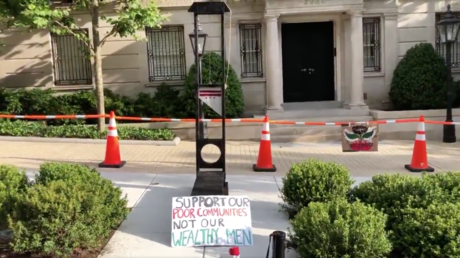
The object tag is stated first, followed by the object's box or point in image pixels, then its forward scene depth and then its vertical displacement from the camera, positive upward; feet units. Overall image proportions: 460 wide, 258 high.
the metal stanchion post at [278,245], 13.39 -4.15
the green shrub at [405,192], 15.48 -3.40
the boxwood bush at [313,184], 18.40 -3.47
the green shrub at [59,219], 14.67 -3.63
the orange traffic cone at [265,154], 29.17 -3.49
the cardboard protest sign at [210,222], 16.07 -4.16
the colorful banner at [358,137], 30.32 -2.80
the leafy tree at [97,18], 33.75 +6.46
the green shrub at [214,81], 43.98 +0.79
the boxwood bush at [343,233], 13.20 -3.91
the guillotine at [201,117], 20.33 -0.81
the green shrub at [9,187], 15.86 -3.07
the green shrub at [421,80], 44.75 +1.08
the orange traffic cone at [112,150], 29.60 -3.00
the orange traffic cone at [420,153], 28.99 -3.76
